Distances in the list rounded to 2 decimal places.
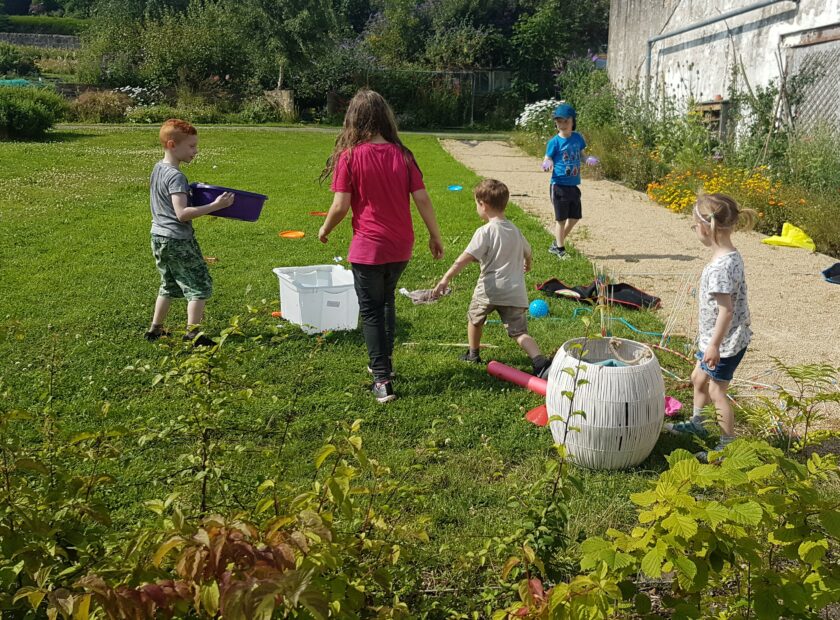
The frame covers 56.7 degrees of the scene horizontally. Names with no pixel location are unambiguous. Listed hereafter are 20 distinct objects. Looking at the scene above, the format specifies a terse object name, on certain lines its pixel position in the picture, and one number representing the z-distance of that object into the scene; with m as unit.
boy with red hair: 5.38
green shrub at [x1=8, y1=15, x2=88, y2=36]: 61.97
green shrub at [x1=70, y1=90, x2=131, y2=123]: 26.30
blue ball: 6.57
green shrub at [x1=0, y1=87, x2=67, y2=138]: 19.22
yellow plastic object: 9.32
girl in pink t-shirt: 4.66
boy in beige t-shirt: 5.14
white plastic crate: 5.75
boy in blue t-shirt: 8.55
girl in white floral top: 4.00
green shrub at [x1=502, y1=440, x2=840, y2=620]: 1.75
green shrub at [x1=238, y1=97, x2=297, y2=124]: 28.83
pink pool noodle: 4.85
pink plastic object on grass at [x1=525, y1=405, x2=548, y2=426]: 4.48
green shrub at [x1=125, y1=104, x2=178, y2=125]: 26.11
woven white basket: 3.80
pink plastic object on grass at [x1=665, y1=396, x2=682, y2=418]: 4.66
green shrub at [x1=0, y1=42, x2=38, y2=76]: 41.44
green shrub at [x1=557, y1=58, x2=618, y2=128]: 19.17
